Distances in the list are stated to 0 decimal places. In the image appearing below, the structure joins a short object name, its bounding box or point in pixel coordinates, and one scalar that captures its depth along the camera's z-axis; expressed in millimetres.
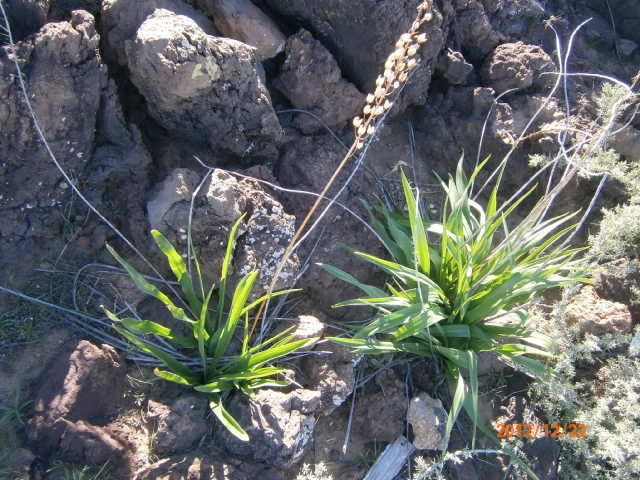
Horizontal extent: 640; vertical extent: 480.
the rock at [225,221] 2111
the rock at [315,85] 2477
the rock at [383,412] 2229
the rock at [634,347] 2336
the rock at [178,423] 1960
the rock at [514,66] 2832
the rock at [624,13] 3279
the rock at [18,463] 1783
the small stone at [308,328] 2211
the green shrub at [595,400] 2152
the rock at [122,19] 2178
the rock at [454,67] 2766
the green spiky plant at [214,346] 1916
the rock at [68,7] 2138
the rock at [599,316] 2436
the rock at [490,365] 2498
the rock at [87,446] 1855
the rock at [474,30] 2807
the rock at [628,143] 2875
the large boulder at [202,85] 2020
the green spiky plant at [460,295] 2080
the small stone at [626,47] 3266
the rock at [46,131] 1966
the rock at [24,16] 1951
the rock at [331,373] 2193
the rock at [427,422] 2150
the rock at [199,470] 1878
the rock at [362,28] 2451
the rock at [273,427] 1969
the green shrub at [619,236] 2537
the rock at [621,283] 2549
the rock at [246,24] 2338
